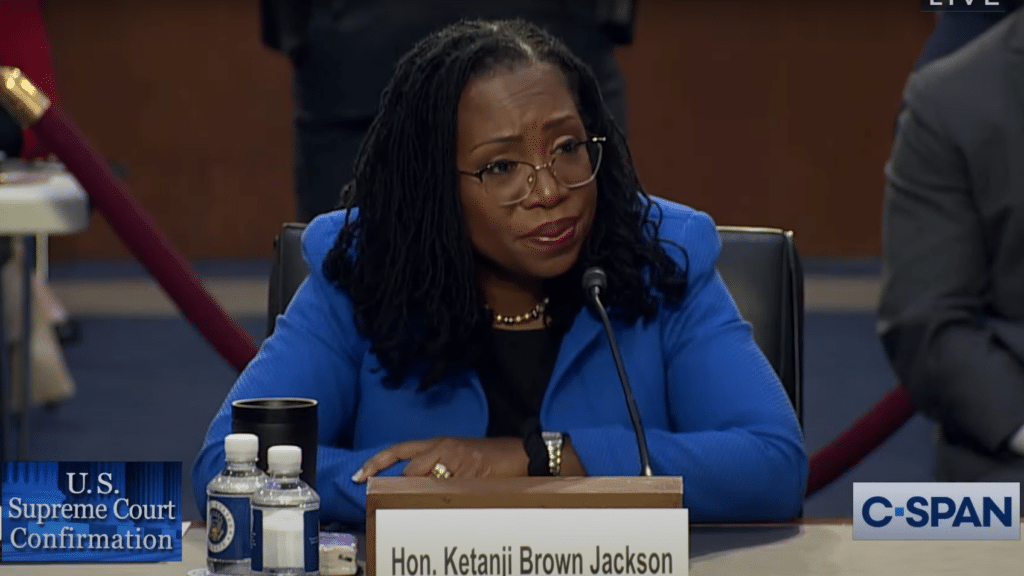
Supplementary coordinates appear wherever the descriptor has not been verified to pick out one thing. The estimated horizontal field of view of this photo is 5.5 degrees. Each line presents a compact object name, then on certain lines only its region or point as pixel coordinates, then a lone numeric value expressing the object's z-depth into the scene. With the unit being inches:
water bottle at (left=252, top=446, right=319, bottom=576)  384.7
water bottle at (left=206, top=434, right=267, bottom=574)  387.3
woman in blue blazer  408.5
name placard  383.2
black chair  421.1
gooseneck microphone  394.3
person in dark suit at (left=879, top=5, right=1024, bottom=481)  427.3
